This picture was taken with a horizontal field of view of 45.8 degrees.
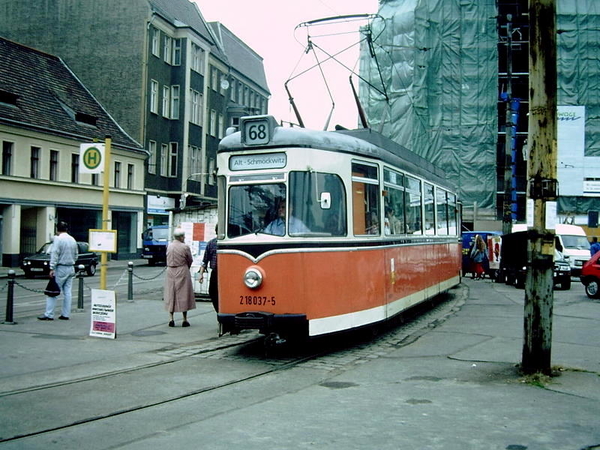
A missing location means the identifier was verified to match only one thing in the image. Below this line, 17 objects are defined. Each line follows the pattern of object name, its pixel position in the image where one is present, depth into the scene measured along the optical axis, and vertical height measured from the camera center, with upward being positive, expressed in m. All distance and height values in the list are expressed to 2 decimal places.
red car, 20.83 -0.62
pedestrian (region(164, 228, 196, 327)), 12.77 -0.49
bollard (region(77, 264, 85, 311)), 15.93 -0.99
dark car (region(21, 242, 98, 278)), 29.16 -0.52
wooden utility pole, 8.33 +0.85
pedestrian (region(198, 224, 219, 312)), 12.44 -0.25
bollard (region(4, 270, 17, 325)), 13.12 -1.07
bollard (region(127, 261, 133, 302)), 17.62 -0.97
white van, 32.22 +0.54
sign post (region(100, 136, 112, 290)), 11.73 +1.02
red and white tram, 9.47 +0.29
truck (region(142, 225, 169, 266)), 39.31 +0.44
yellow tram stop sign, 11.89 +1.54
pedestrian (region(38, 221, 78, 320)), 13.71 -0.31
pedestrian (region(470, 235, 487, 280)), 31.26 -0.10
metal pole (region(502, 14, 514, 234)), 27.69 +3.40
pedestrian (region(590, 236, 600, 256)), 35.12 +0.40
